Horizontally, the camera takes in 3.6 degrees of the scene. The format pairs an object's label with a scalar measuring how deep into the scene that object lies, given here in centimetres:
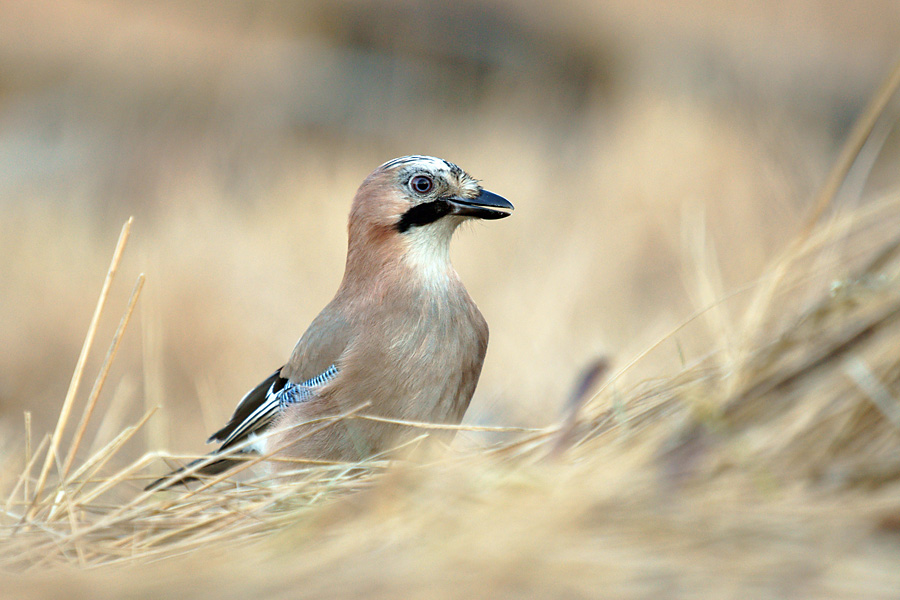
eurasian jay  601
